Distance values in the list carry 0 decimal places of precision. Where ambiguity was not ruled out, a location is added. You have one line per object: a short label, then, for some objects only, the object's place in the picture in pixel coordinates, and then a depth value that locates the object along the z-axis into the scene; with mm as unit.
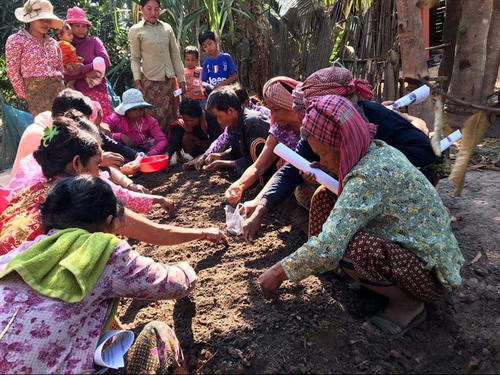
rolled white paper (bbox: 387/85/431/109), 2436
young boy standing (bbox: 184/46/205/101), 5438
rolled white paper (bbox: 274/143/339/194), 2113
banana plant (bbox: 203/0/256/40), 5535
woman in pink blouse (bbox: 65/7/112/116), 4590
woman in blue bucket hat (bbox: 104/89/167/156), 4336
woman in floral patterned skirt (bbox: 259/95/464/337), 1552
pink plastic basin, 3656
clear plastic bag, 2670
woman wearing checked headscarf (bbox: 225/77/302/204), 2650
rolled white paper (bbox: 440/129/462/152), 2145
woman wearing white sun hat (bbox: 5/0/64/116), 3947
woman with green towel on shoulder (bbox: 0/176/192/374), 1318
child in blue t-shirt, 5168
